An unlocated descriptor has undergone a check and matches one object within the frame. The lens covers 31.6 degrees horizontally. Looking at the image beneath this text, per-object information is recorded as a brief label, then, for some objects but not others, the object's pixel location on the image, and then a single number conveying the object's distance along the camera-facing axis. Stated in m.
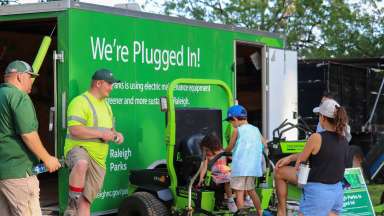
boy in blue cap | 6.58
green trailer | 6.67
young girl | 6.64
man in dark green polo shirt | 4.86
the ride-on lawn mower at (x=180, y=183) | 6.62
